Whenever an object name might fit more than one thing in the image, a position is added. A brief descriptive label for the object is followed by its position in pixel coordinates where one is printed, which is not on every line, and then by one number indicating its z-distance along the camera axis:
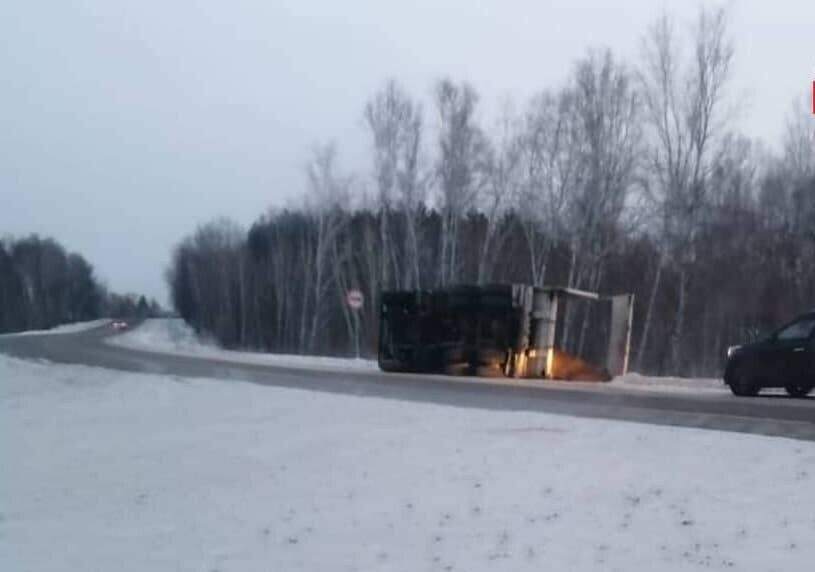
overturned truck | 32.38
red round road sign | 43.82
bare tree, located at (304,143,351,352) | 63.34
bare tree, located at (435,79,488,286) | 53.12
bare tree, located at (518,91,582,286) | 49.50
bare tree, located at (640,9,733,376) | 43.75
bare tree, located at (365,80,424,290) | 55.31
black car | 23.30
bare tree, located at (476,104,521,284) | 52.72
